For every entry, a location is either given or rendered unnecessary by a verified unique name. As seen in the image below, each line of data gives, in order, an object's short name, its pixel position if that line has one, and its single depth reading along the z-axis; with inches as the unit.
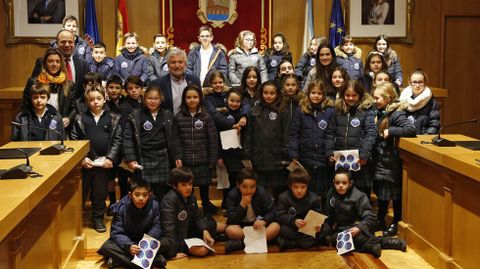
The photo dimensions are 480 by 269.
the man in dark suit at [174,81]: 234.4
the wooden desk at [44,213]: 118.1
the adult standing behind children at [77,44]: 273.1
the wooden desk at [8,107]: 264.8
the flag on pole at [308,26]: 362.9
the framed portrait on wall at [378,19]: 370.6
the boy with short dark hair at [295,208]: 209.3
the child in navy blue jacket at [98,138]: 229.8
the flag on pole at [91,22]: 346.4
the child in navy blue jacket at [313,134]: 228.4
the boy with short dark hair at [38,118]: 210.5
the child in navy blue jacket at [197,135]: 226.8
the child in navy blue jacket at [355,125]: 222.5
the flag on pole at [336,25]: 359.9
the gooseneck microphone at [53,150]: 174.2
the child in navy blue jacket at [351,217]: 202.8
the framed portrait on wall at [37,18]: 354.3
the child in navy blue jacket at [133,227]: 189.0
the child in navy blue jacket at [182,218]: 198.2
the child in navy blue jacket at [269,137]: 233.3
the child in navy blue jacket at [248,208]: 210.8
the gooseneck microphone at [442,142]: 187.8
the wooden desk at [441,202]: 163.3
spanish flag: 350.0
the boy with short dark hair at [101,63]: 278.4
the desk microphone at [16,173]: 141.9
